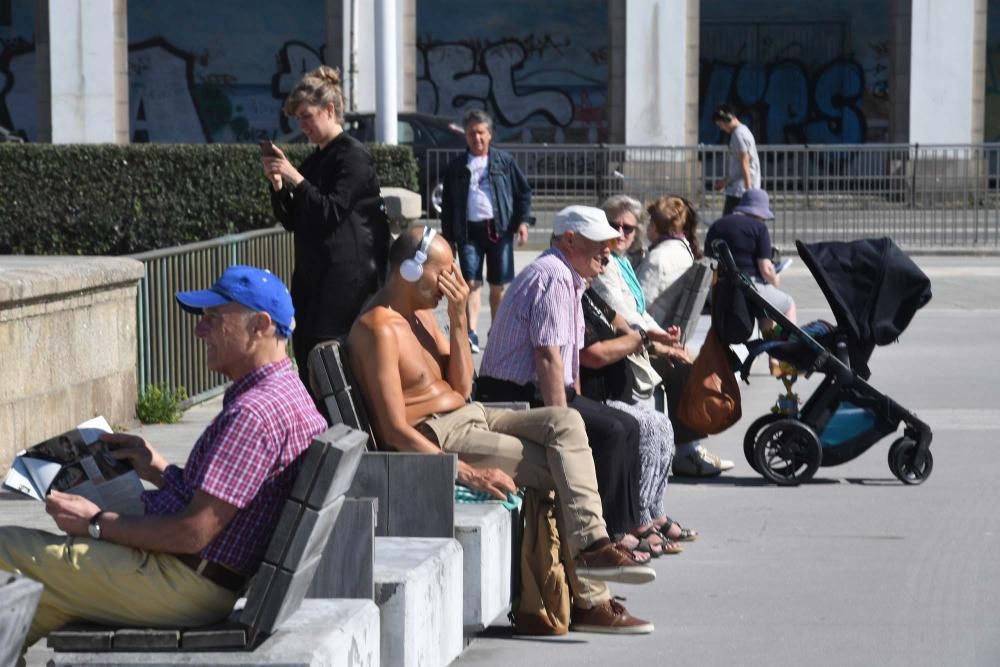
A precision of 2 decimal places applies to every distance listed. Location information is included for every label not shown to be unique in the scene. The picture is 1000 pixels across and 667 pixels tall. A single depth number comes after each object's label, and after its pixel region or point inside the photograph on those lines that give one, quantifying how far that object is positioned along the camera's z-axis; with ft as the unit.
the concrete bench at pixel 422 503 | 39.65
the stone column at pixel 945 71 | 211.20
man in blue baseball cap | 30.30
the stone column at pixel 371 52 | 212.84
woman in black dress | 52.08
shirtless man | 41.37
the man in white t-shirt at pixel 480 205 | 93.04
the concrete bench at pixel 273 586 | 29.91
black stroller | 61.98
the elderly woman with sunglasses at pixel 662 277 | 57.31
